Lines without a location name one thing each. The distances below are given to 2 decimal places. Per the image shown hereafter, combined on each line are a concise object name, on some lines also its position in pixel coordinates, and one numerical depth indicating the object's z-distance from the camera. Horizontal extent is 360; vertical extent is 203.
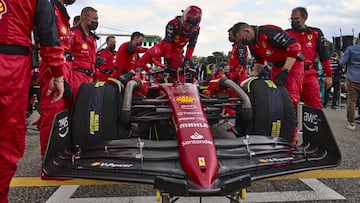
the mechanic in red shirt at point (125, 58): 8.14
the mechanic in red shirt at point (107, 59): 8.59
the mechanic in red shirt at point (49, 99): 3.55
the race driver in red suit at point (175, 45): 6.25
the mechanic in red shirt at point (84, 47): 4.52
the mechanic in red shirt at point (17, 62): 2.16
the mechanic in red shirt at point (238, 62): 7.36
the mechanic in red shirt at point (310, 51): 4.96
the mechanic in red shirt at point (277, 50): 4.18
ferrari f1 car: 2.30
